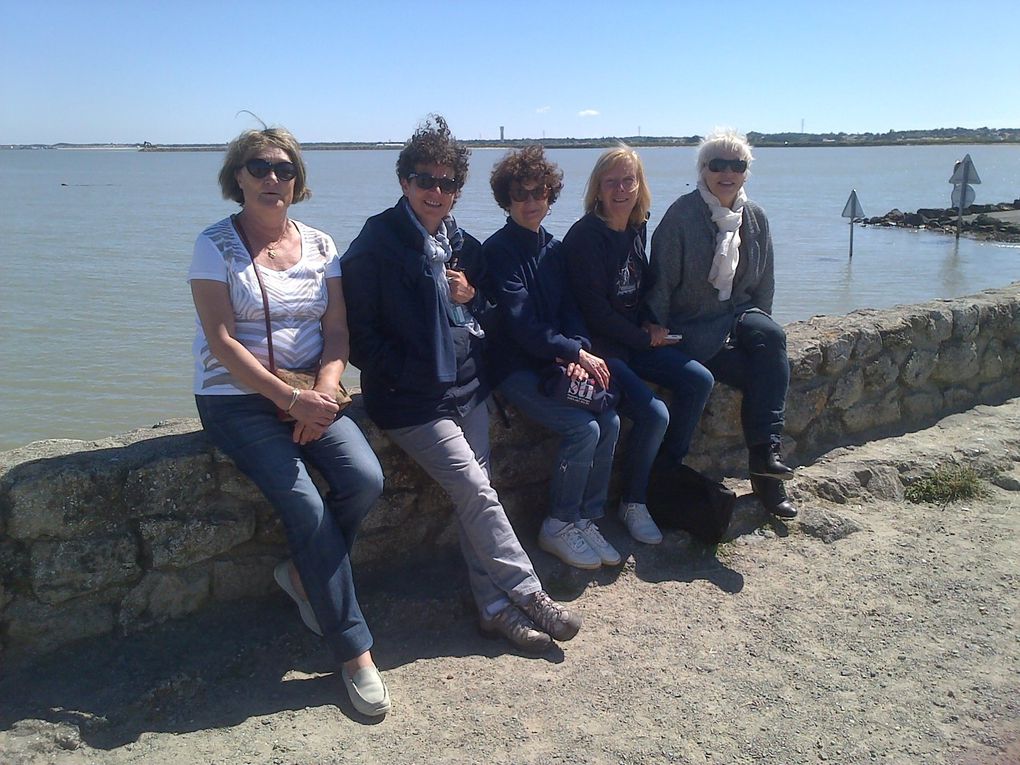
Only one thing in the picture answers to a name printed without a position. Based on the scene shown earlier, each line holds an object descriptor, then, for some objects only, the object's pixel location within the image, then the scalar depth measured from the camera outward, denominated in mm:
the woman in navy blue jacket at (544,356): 3553
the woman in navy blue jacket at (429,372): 3141
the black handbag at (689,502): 3699
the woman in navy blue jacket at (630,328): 3811
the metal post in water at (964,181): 20938
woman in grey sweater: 3980
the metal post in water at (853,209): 20891
